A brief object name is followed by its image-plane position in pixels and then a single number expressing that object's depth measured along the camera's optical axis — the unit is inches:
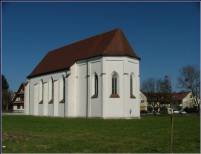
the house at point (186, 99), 3316.7
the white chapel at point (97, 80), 1339.6
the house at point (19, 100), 2853.5
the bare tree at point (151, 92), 2446.8
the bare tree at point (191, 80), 2021.7
